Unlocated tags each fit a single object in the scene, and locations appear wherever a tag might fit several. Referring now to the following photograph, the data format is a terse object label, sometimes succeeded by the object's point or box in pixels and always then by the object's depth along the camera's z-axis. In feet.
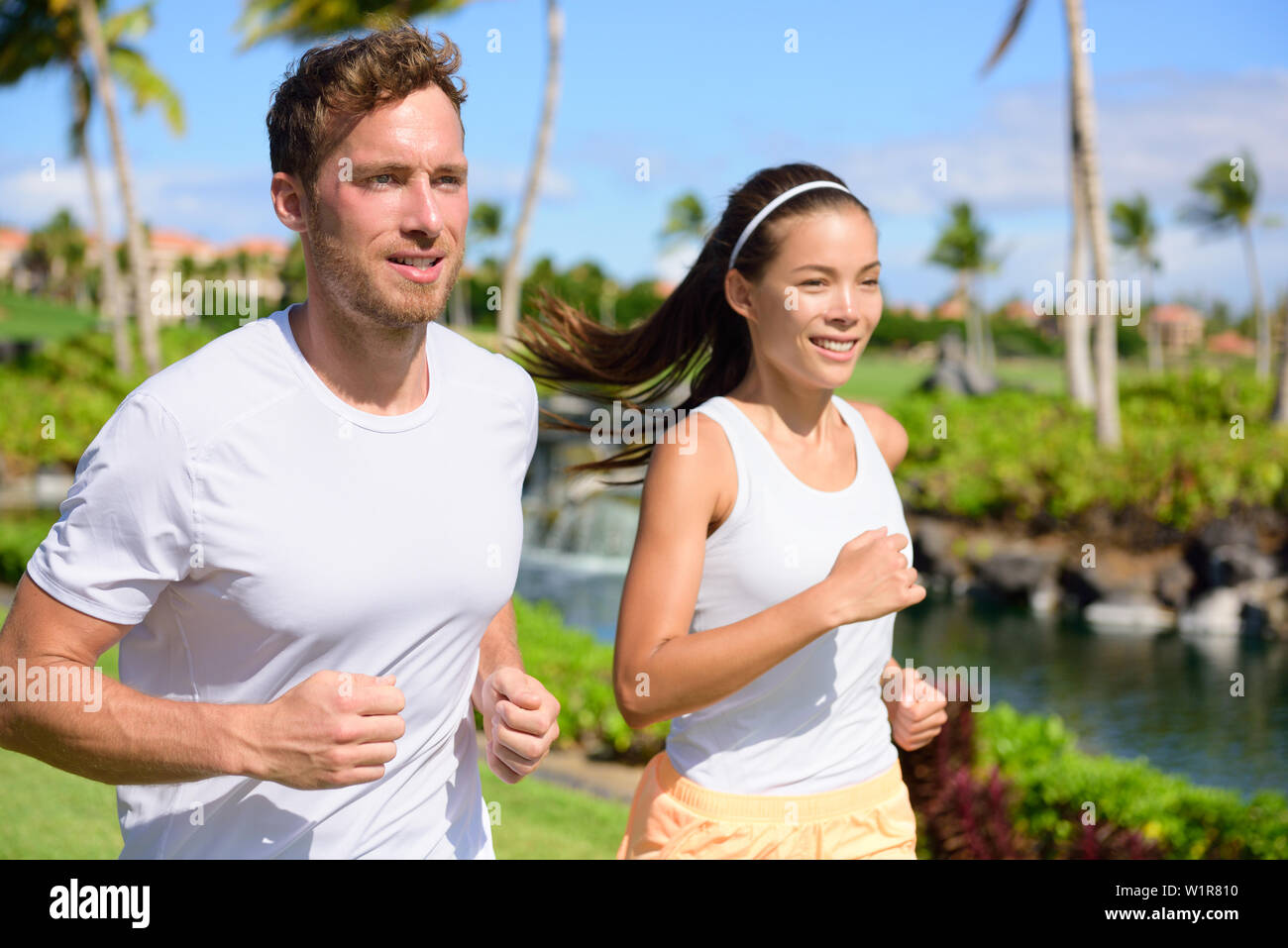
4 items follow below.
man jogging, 6.05
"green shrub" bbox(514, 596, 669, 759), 24.22
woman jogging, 8.39
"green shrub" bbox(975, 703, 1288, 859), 17.60
